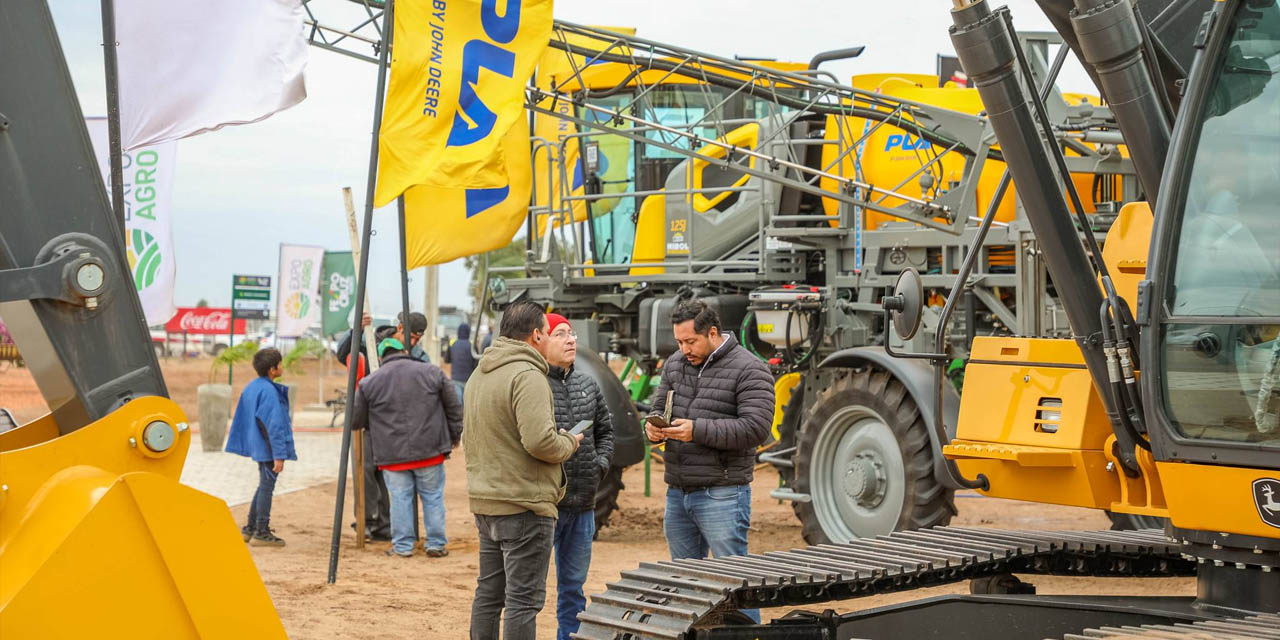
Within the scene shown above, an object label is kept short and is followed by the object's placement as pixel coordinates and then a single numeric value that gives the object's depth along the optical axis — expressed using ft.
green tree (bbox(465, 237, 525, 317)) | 196.20
